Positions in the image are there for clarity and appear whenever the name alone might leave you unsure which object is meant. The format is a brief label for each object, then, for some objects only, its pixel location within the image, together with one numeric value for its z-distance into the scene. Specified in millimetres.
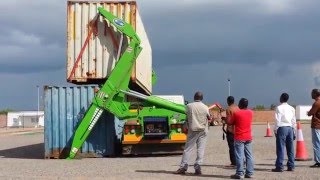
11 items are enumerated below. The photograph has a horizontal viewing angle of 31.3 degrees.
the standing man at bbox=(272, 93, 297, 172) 12242
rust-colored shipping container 17766
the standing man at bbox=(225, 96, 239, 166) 12242
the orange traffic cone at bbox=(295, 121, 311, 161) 15219
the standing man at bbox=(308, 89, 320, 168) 13039
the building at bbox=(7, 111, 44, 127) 76375
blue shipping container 17562
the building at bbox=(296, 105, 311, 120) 73750
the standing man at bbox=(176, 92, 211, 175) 11891
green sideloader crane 16875
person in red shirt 11273
